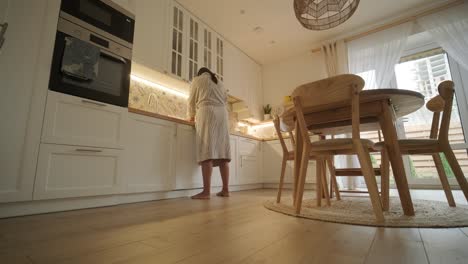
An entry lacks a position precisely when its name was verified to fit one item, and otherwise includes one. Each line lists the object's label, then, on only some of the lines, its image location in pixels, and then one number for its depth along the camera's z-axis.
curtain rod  2.97
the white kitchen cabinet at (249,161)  3.26
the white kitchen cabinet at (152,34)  2.37
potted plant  4.35
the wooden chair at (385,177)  1.36
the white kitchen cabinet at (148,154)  1.94
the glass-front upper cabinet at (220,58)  3.55
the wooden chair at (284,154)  1.77
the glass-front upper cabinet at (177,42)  2.80
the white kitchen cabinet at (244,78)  3.77
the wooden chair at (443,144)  1.36
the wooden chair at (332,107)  1.14
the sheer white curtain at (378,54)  3.22
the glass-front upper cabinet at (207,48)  3.32
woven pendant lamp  2.08
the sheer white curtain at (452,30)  2.83
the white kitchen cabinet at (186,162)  2.32
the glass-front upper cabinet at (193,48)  3.04
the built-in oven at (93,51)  1.59
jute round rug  1.02
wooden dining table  1.23
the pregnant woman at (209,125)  2.28
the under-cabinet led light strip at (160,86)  2.76
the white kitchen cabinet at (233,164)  3.05
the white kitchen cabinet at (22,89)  1.30
